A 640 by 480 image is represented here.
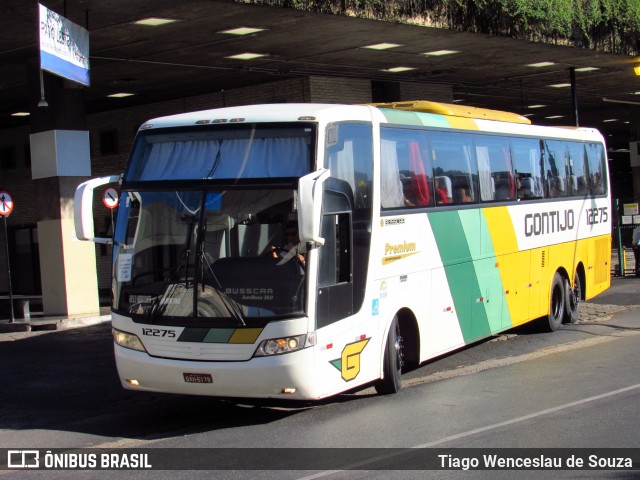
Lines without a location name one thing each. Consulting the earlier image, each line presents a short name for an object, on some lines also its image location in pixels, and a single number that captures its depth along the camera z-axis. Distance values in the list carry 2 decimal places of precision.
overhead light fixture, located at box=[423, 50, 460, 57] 20.61
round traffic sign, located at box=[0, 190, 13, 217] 20.67
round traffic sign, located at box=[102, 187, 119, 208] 24.40
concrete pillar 19.58
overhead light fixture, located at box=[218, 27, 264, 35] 17.03
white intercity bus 9.01
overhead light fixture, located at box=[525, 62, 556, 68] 23.13
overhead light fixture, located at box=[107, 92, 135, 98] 24.92
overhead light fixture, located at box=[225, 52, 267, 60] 19.77
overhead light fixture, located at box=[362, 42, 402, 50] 19.30
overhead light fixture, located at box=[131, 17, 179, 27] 15.77
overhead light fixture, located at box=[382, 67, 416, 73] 22.73
